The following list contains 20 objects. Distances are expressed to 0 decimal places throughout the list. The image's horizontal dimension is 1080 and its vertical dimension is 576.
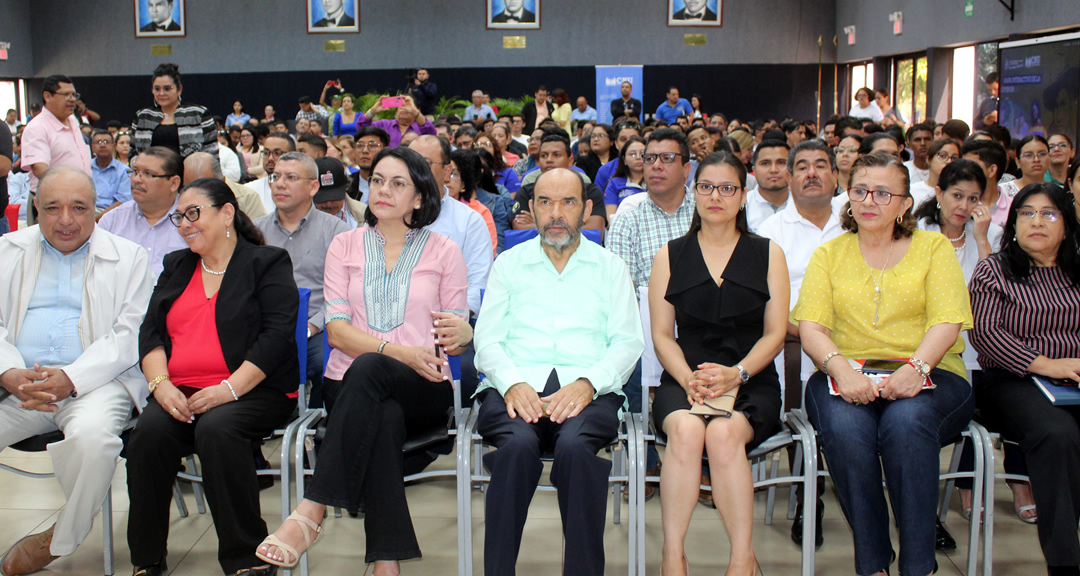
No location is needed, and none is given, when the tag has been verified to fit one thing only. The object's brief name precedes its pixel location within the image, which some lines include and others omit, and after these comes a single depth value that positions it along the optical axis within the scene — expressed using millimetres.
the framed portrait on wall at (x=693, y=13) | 16484
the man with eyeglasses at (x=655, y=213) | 3488
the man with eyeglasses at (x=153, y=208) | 3484
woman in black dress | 2412
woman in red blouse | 2504
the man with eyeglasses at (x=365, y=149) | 5191
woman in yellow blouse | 2387
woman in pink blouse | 2443
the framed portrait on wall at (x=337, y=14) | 16672
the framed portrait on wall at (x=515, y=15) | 16625
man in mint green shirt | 2322
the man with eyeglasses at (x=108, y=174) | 6324
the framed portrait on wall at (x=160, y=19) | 16766
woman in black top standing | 5137
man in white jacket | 2617
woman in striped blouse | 2582
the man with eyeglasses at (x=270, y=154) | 5133
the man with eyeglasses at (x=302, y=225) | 3508
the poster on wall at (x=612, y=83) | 15395
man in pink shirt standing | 5594
